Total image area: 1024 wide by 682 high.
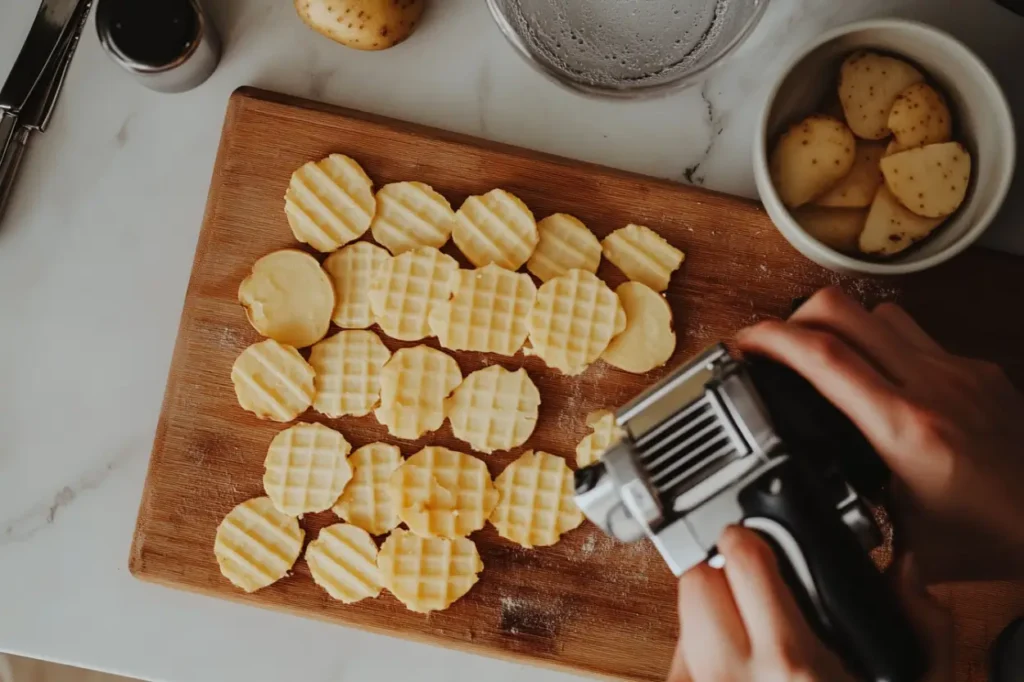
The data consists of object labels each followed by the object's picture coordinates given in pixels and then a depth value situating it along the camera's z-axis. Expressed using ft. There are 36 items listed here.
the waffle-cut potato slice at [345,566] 3.35
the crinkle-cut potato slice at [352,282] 3.49
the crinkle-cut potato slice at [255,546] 3.36
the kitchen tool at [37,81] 3.51
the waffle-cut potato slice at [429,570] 3.34
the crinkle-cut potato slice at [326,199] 3.44
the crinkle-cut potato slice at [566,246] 3.46
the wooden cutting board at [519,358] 3.40
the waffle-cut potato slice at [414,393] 3.43
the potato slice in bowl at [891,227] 3.18
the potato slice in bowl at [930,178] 3.14
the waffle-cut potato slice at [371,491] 3.44
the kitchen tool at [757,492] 2.19
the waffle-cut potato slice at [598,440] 3.40
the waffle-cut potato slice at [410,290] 3.45
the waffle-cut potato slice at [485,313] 3.44
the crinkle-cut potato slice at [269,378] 3.39
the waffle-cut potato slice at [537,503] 3.39
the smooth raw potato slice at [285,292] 3.42
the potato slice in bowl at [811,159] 3.17
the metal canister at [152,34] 3.22
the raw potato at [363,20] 3.30
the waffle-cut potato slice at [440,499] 3.40
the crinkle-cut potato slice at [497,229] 3.44
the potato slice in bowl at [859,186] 3.25
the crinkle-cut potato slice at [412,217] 3.47
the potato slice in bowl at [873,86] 3.23
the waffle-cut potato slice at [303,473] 3.39
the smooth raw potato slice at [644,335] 3.43
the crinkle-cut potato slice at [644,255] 3.45
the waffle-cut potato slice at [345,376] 3.44
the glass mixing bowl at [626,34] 3.45
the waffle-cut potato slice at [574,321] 3.41
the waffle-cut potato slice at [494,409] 3.43
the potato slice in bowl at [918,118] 3.19
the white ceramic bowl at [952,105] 3.10
